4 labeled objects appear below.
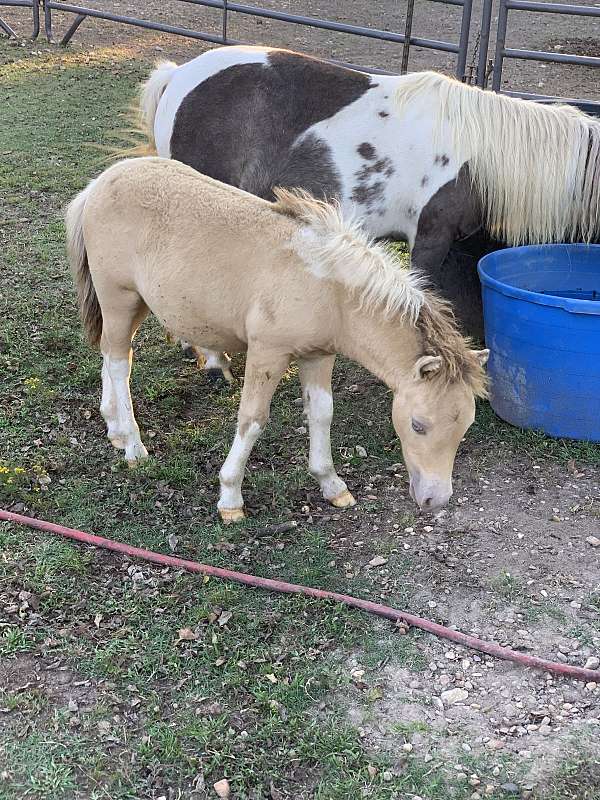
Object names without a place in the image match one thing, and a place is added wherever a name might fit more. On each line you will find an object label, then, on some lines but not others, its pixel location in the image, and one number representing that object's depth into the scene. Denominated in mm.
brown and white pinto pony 4113
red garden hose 2760
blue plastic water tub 3761
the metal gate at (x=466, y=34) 6516
